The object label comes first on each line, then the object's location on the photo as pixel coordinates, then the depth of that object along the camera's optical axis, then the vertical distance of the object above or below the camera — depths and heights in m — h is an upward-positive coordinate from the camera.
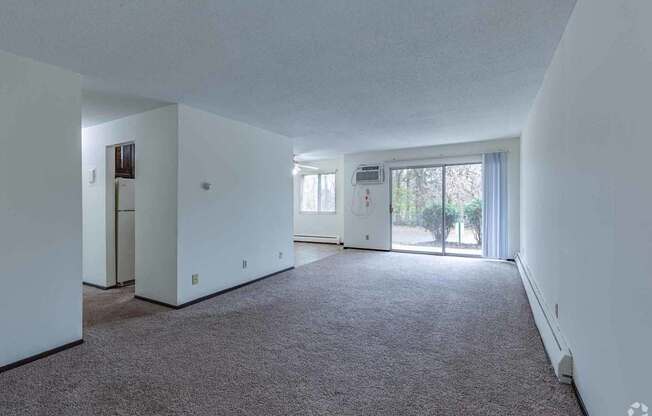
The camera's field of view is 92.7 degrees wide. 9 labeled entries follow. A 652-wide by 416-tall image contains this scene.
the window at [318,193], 8.46 +0.41
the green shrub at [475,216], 6.19 -0.17
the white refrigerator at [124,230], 4.30 -0.31
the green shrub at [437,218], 6.40 -0.22
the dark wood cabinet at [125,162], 4.70 +0.72
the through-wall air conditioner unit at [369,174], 7.07 +0.77
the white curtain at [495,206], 5.77 +0.03
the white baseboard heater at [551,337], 1.93 -0.95
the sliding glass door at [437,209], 6.27 -0.03
